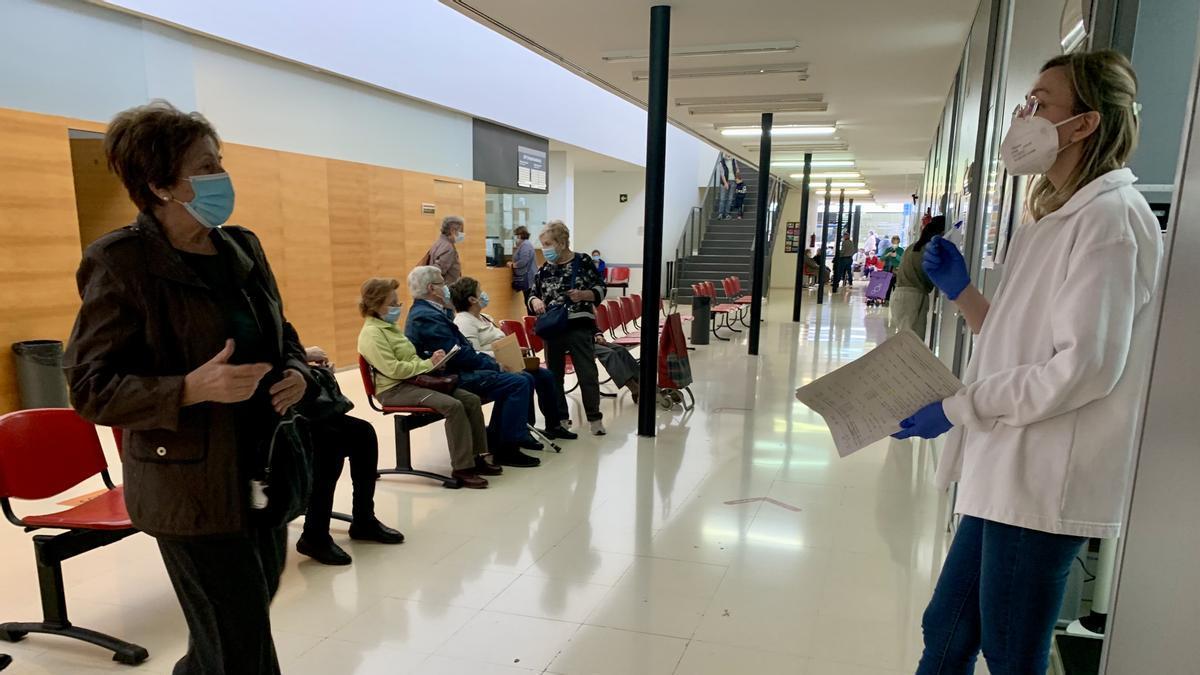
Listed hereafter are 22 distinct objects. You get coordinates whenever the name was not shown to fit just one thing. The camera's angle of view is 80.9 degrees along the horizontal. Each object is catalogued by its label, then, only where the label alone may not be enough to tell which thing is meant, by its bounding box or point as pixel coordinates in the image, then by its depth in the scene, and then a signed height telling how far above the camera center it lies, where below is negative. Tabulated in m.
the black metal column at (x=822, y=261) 16.15 -0.77
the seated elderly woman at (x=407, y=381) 4.06 -0.94
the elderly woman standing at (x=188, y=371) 1.50 -0.33
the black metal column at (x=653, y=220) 5.08 +0.06
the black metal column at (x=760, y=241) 9.30 -0.15
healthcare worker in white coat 1.24 -0.24
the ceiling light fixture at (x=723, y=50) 5.87 +1.51
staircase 17.41 -0.67
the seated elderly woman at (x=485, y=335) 5.03 -0.78
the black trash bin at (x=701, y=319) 9.97 -1.26
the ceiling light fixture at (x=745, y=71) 6.57 +1.50
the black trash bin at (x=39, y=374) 5.14 -1.12
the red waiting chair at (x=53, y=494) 2.53 -1.07
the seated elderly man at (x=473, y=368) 4.47 -0.95
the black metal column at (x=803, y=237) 13.23 -0.12
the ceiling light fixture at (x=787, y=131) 10.38 +1.49
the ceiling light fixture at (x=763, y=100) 7.95 +1.49
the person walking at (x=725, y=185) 19.48 +1.23
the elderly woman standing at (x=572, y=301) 5.39 -0.57
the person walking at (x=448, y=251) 6.78 -0.25
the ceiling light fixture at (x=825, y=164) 15.50 +1.50
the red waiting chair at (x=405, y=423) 4.26 -1.23
